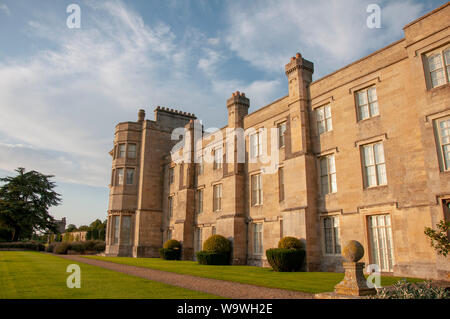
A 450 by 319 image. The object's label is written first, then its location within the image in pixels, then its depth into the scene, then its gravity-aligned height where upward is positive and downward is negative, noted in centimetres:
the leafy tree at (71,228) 8460 +292
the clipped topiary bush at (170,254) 2700 -126
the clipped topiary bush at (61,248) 3550 -102
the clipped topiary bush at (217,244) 2141 -38
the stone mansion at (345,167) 1313 +368
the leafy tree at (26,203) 4575 +498
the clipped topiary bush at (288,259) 1630 -101
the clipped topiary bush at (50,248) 4334 -123
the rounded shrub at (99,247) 3734 -96
